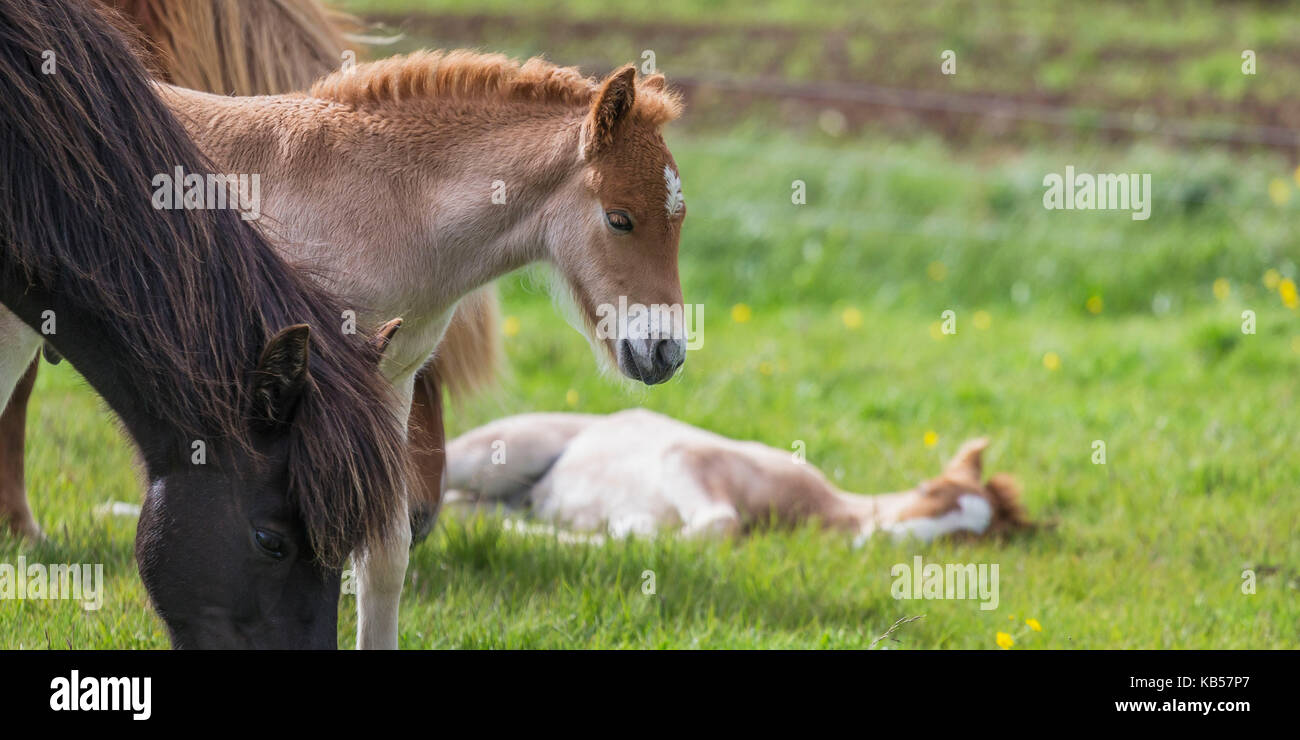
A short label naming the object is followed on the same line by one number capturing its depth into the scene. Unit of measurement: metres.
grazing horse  6.27
